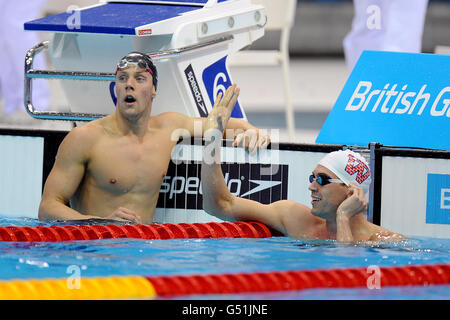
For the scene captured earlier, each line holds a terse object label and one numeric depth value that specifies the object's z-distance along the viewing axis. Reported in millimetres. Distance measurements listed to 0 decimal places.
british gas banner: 8211
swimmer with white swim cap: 7316
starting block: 8375
